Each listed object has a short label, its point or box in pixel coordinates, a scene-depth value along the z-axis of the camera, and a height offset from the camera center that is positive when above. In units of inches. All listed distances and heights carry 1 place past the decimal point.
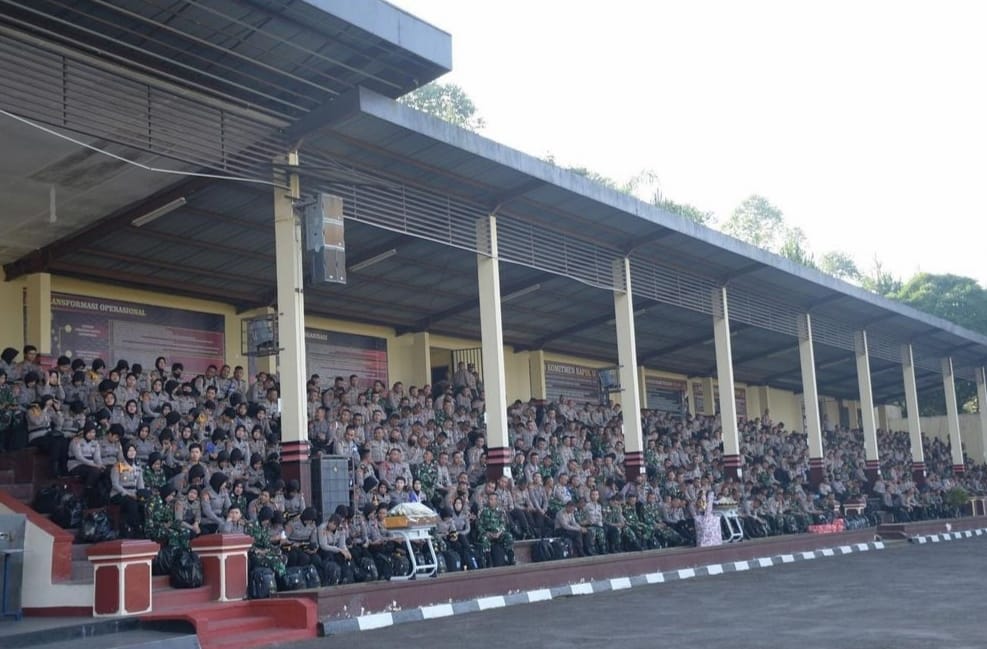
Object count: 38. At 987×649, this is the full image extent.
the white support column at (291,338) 495.2 +66.8
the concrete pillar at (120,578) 378.0 -29.0
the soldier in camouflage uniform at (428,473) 602.5 +2.7
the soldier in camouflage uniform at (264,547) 435.5 -24.4
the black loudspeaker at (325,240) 502.9 +112.2
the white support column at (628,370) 741.3 +66.6
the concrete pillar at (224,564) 413.4 -28.5
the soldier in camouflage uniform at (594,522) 643.0 -31.5
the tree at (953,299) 1883.6 +263.2
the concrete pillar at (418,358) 884.0 +97.5
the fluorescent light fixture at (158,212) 564.1 +146.1
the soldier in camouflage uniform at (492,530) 556.4 -27.9
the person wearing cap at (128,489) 434.6 +2.2
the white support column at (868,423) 1067.3 +30.4
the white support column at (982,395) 1348.4 +65.8
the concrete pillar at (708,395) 1286.9 +80.1
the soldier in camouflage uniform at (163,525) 427.8 -13.1
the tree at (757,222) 2556.6 +556.9
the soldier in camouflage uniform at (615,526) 658.2 -35.0
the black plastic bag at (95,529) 425.7 -13.1
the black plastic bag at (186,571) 410.3 -30.0
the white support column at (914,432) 1165.1 +21.1
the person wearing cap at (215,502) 449.1 -5.4
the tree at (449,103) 1887.3 +649.8
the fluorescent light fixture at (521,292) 816.7 +134.1
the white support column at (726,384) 852.0 +60.6
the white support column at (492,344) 618.2 +74.5
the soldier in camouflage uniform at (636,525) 681.0 -36.4
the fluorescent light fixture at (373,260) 687.7 +139.0
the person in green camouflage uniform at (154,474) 469.7 +7.9
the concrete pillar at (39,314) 625.9 +105.5
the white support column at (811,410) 971.3 +42.0
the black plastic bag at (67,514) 433.7 -6.8
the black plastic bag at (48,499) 438.9 -0.5
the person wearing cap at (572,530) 630.5 -34.6
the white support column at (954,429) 1252.5 +23.8
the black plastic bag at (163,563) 416.5 -26.8
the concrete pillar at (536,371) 1022.4 +93.6
